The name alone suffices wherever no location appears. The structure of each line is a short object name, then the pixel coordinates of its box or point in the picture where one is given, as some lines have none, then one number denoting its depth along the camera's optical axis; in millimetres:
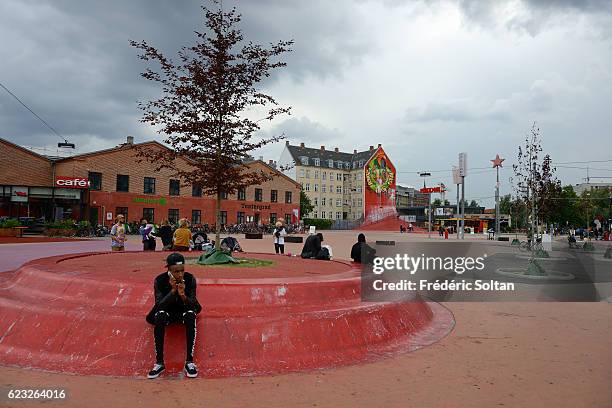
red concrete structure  5723
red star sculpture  55812
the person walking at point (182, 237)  11738
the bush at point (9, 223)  30719
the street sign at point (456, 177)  54156
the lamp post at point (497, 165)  55006
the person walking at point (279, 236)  16075
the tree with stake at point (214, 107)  9961
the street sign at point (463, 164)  53653
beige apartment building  92875
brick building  41844
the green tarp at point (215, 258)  9898
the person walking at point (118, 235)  14493
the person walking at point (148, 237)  15102
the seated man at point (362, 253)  12055
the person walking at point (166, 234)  14328
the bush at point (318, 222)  83500
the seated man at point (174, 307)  5430
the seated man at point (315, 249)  13009
